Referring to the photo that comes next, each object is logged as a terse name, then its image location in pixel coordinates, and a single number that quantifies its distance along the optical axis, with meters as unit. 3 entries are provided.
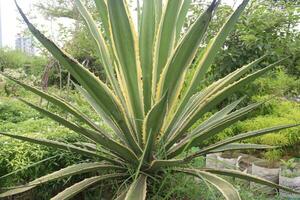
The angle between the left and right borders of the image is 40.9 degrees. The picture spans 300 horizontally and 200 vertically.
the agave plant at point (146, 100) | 1.38
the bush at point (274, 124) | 3.26
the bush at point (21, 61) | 11.84
